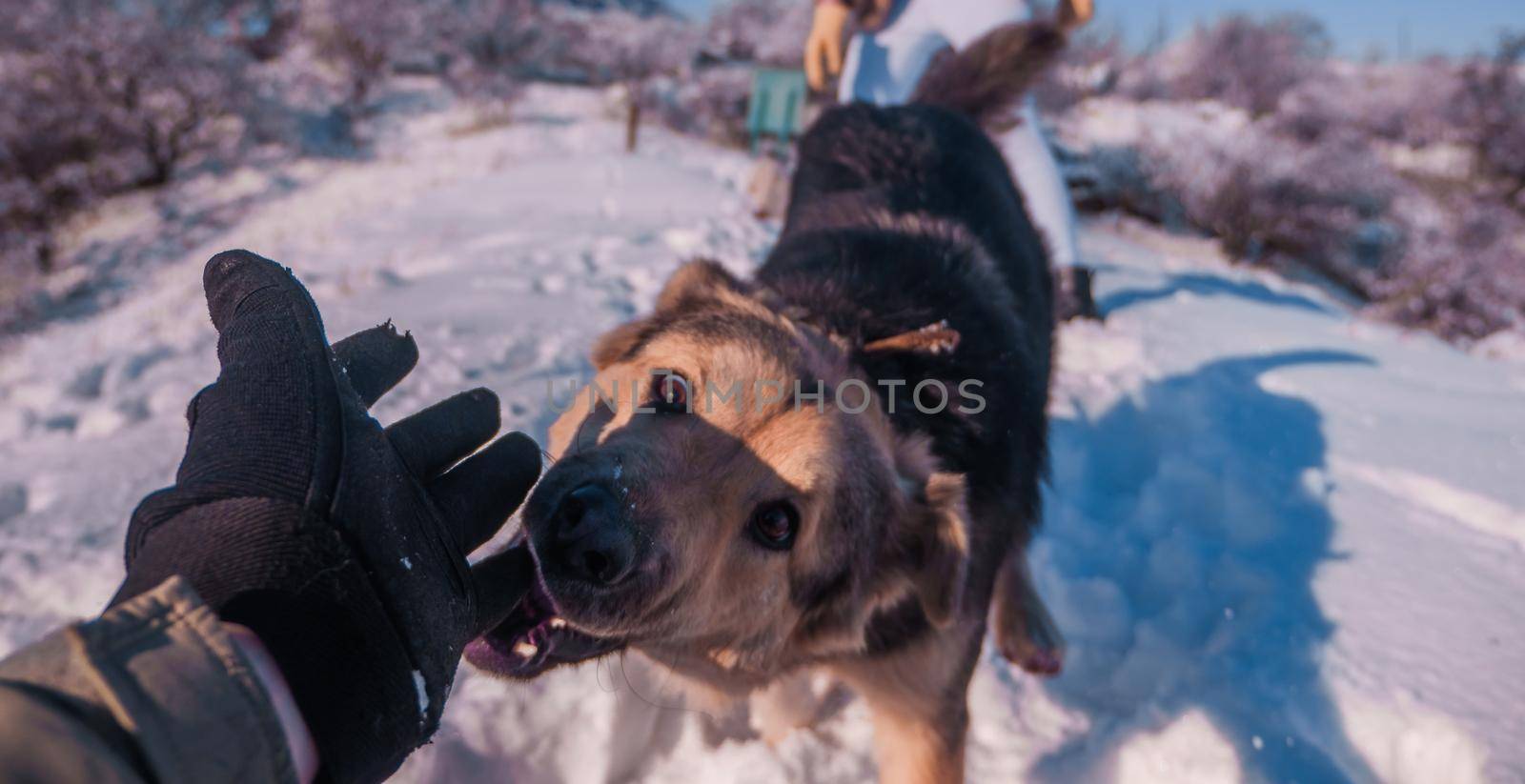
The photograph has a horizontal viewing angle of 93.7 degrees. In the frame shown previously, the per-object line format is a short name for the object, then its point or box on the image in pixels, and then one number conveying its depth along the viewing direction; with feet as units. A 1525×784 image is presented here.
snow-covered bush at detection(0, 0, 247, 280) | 33.42
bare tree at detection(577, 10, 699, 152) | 63.21
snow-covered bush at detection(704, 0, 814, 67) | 60.75
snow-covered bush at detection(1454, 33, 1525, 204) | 44.29
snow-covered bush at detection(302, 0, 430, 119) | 57.00
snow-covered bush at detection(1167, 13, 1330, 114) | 60.85
